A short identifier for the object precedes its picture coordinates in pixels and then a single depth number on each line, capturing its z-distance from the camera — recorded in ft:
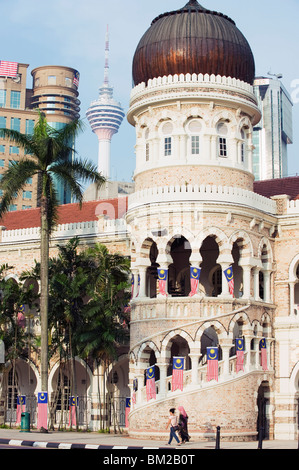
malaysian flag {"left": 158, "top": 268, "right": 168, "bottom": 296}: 113.29
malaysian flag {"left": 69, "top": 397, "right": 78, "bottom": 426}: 128.06
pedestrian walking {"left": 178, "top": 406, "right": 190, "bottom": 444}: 94.32
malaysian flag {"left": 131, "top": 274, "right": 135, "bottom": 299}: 119.24
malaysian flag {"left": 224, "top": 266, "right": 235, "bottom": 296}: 113.91
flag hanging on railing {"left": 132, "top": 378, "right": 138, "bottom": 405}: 114.83
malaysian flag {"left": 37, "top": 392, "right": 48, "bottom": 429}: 108.17
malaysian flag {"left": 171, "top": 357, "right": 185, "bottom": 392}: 110.52
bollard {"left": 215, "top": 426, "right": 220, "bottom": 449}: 78.51
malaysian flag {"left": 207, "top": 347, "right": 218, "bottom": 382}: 110.42
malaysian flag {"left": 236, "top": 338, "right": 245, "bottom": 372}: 114.01
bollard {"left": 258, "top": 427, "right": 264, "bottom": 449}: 85.40
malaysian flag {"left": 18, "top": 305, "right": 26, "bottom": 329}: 142.32
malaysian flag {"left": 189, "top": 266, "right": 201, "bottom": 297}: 112.37
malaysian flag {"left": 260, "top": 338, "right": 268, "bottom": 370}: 118.52
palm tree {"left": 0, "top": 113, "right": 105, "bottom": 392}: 109.50
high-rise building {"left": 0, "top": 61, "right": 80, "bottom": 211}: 412.16
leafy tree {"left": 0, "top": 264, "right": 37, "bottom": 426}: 137.59
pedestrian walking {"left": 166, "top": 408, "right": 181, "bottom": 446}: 92.53
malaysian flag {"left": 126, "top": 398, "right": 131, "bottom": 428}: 128.06
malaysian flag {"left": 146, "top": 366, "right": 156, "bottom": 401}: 111.96
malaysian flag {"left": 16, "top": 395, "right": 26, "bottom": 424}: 143.02
